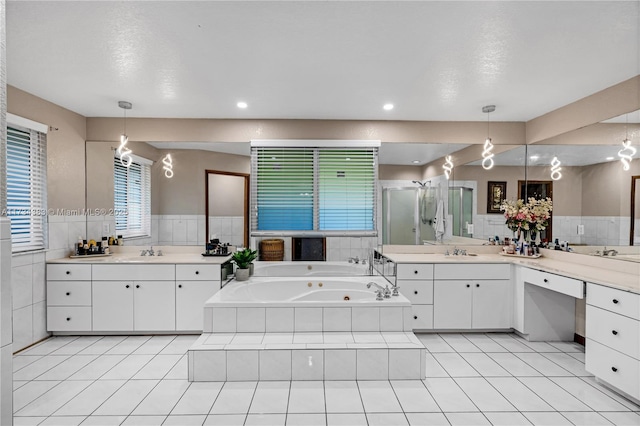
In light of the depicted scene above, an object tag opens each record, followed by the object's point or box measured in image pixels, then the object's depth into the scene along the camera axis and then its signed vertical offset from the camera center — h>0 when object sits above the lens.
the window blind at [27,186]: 3.07 +0.20
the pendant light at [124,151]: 3.74 +0.66
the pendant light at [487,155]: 3.94 +0.66
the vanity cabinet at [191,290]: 3.42 -0.83
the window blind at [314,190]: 4.02 +0.23
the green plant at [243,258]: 3.66 -0.54
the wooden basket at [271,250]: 4.01 -0.49
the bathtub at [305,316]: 2.80 -0.90
